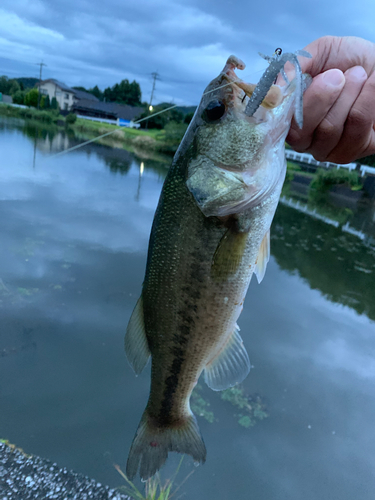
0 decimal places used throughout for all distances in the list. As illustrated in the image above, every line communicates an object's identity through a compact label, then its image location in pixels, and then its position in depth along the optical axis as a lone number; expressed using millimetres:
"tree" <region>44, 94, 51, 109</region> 59656
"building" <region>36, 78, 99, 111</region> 68250
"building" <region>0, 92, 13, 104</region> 50469
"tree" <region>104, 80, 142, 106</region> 80312
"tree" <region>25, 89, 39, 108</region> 58206
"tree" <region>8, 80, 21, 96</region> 54250
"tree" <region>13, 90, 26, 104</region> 56219
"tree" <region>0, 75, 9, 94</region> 47519
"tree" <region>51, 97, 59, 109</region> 59706
